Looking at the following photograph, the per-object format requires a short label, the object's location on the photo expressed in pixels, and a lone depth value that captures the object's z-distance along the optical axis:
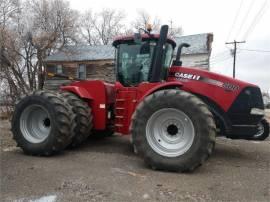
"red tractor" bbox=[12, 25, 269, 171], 3.69
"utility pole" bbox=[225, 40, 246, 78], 25.73
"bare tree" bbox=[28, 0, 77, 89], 17.42
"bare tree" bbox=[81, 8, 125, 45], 28.20
